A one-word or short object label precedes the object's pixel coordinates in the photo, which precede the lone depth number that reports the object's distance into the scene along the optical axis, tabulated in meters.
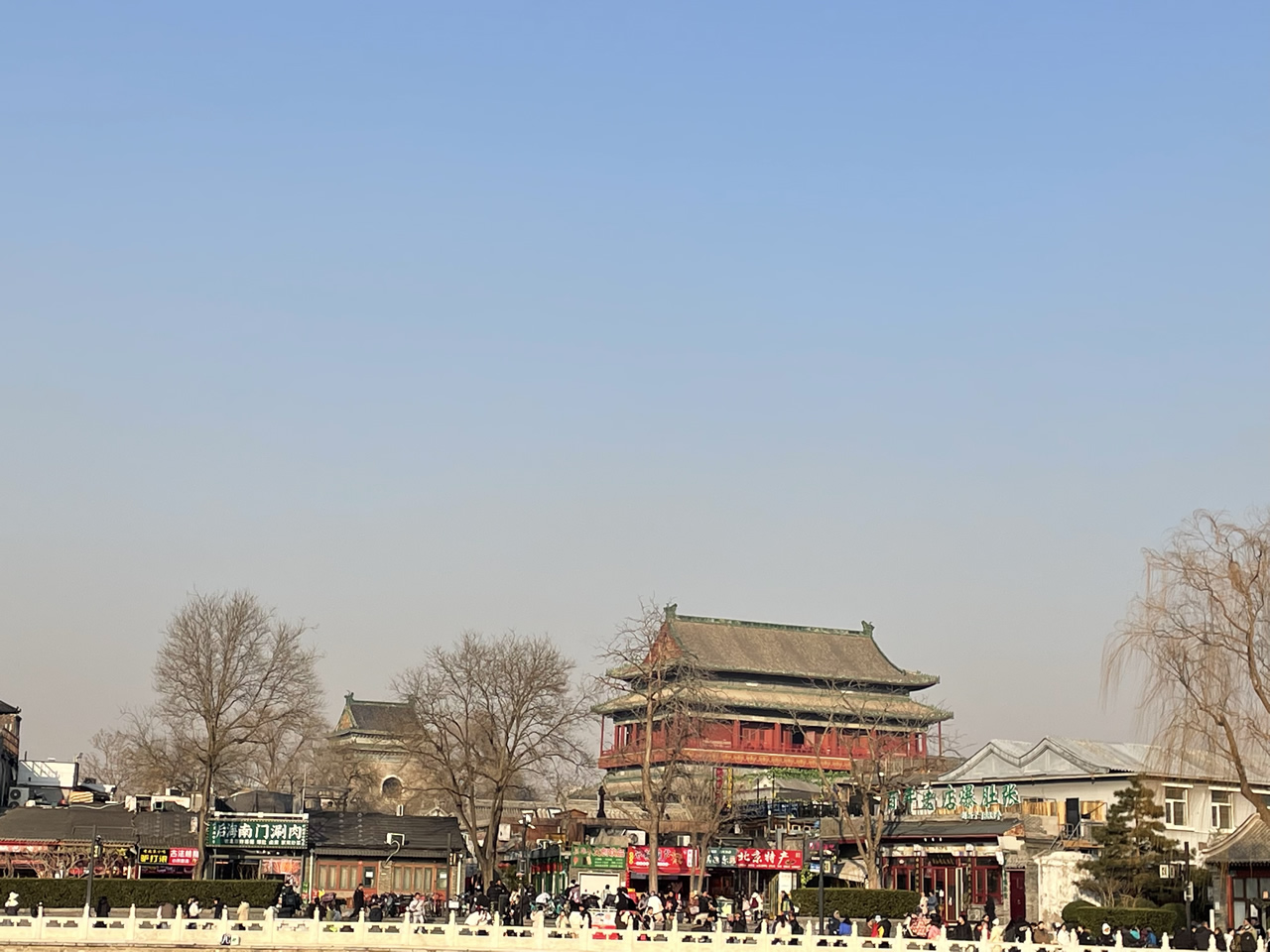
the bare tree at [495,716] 56.44
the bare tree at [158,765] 61.44
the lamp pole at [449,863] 56.06
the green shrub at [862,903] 45.28
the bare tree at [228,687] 54.00
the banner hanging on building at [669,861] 52.25
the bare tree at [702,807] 51.62
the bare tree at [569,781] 57.25
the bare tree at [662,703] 48.59
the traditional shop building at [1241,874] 43.19
